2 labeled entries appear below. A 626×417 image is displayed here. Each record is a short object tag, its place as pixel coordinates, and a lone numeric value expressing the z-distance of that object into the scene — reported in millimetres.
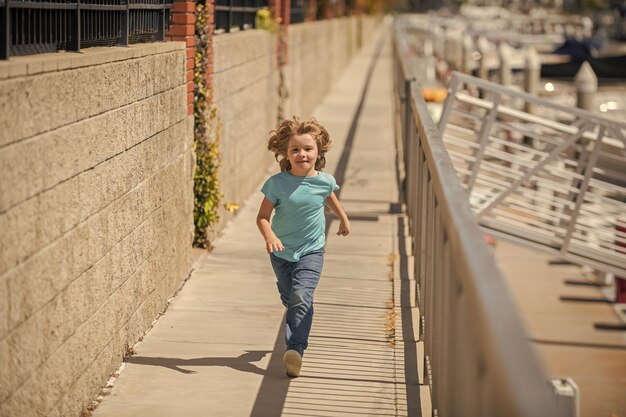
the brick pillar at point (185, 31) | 14717
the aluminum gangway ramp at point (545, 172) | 18506
